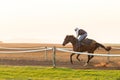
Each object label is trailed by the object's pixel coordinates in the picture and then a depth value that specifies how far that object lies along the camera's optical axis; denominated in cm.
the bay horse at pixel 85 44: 2925
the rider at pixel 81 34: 2883
